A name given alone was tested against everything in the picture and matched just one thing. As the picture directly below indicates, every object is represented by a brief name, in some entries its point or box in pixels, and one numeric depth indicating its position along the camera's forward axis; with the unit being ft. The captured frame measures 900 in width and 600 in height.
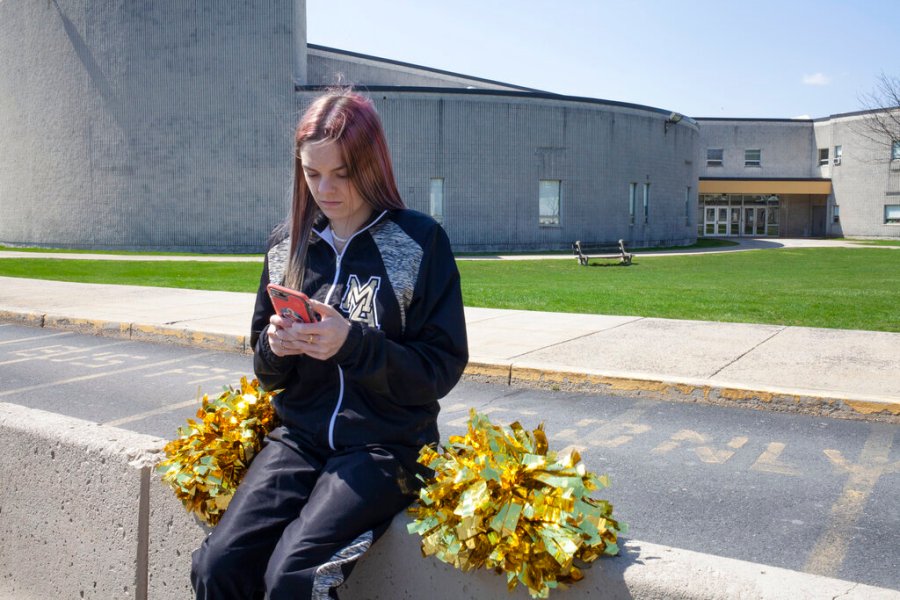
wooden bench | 115.96
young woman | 8.34
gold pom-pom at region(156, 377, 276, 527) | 9.27
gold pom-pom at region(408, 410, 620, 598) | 7.22
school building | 112.16
